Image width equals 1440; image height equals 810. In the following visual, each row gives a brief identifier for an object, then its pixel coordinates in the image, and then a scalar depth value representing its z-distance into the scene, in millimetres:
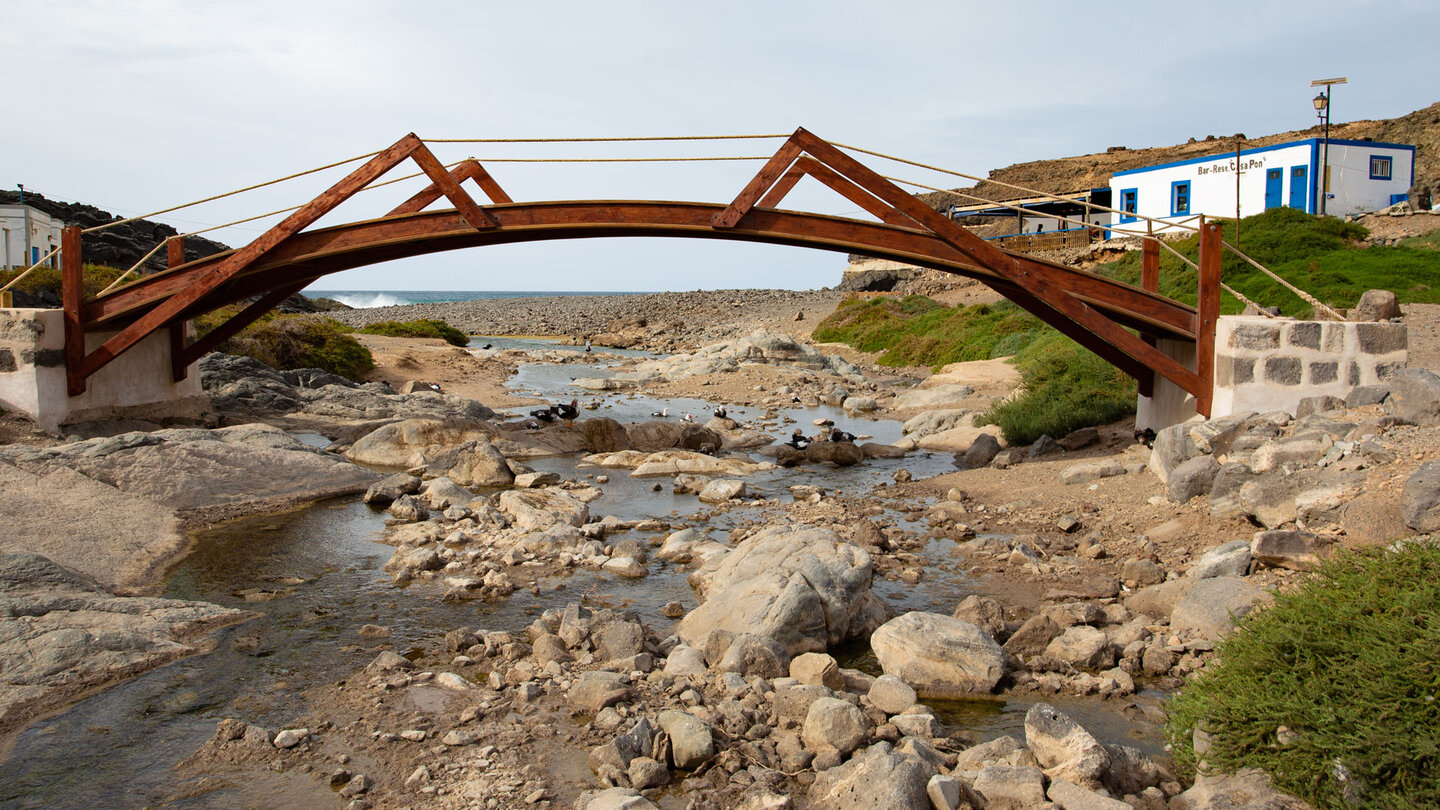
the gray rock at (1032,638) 7422
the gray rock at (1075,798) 4762
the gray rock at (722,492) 13391
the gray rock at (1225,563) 8047
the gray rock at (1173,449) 11141
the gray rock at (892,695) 6254
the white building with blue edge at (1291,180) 35688
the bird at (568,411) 20047
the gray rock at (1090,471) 12672
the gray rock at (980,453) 15953
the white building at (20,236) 36938
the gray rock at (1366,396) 10675
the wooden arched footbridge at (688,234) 12359
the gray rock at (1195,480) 10417
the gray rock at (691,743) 5578
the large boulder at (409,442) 15664
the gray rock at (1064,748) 5094
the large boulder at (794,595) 7355
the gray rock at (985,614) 7695
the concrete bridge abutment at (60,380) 13422
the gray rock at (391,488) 12711
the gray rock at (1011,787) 4910
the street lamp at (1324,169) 34581
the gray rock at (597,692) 6289
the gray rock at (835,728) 5691
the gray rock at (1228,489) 9609
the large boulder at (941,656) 6766
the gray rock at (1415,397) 9273
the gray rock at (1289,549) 7609
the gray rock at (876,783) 4895
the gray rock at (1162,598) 8062
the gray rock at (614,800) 4965
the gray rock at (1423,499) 7105
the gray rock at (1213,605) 7168
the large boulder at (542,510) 11398
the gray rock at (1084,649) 7133
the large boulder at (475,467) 14312
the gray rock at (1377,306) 11766
